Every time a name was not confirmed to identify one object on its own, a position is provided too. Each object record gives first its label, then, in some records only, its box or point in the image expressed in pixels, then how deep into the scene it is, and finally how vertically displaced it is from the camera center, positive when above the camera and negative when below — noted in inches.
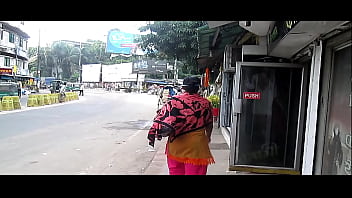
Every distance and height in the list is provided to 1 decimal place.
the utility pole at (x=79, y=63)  2719.0 +131.3
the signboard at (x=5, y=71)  1270.9 +22.1
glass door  211.3 -19.1
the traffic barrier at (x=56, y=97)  976.0 -52.4
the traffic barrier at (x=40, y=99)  843.4 -50.7
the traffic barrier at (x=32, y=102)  805.0 -55.5
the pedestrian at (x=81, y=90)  1579.0 -46.7
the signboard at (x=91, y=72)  2672.2 +60.3
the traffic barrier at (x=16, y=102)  719.1 -50.7
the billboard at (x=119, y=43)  1326.3 +145.5
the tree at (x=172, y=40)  525.3 +68.1
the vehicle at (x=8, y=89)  920.9 -31.8
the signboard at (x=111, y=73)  2549.2 +57.0
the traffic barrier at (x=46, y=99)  879.3 -52.4
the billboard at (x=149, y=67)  2261.3 +100.5
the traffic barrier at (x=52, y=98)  928.0 -52.0
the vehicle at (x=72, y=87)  1790.6 -41.9
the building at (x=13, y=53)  1406.3 +112.4
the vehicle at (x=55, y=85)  1359.7 -27.4
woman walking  130.0 -18.5
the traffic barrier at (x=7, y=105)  682.6 -54.5
